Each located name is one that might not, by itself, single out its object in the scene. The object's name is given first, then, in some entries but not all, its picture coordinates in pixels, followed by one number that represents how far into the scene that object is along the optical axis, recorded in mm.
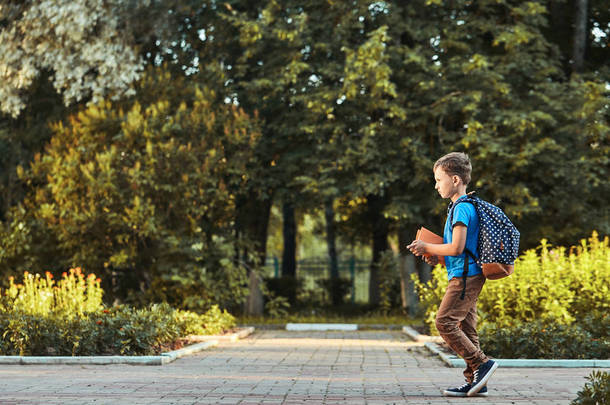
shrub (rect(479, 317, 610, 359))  10391
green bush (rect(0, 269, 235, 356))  11062
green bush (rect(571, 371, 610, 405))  5215
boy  6797
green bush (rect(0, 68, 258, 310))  18234
